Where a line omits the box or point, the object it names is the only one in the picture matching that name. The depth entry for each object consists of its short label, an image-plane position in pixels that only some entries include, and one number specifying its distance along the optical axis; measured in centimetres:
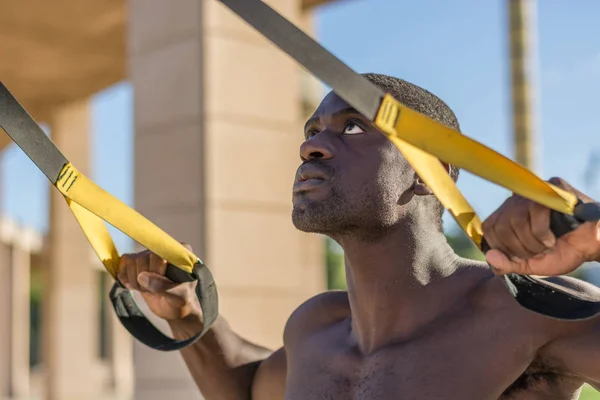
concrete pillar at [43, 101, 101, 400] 1386
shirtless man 176
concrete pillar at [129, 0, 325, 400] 564
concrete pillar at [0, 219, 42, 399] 2256
